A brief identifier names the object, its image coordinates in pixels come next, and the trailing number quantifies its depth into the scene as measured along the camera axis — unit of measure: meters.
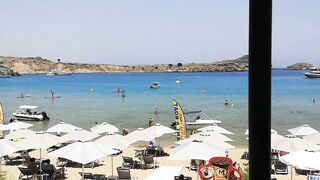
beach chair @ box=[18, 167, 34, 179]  12.76
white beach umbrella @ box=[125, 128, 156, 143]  16.41
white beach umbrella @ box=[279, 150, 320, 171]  9.78
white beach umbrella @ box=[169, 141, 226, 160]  11.55
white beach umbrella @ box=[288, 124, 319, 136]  17.93
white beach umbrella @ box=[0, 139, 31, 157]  12.67
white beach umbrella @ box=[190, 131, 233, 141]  15.45
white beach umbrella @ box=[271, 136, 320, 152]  12.79
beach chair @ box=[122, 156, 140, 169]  15.28
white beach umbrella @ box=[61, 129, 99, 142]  16.75
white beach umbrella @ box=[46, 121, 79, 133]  19.45
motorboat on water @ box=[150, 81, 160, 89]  83.81
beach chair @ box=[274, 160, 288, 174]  13.96
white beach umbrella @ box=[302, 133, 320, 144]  15.02
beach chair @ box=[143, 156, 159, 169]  15.46
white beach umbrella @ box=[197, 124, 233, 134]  18.87
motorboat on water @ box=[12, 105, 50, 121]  33.50
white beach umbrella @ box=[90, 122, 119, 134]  19.73
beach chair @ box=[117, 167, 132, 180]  12.72
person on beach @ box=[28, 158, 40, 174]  12.57
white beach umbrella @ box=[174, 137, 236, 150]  14.31
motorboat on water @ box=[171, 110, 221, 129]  28.06
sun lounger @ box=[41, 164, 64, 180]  13.09
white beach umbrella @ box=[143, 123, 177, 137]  17.91
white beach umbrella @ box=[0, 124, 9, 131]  19.63
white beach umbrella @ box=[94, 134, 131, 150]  14.54
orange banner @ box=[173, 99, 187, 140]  17.48
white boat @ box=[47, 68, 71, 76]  189.75
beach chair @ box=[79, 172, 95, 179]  12.69
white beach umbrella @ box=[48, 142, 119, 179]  11.72
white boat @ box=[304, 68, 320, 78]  116.06
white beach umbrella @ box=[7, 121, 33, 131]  20.22
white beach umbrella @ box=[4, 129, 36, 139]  17.06
